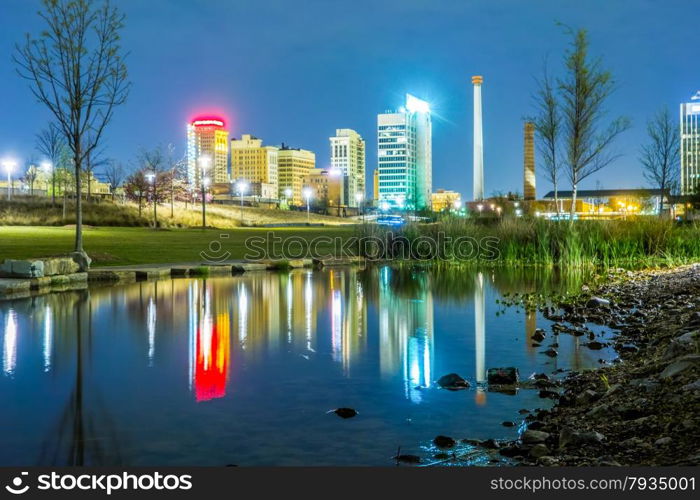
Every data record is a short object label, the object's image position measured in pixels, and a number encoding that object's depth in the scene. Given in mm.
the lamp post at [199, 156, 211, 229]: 54956
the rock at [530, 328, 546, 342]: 9273
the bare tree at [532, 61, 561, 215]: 27391
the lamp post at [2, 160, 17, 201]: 67112
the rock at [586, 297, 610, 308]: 11773
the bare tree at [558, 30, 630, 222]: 25328
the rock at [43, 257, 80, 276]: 15727
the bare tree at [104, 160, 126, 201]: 83662
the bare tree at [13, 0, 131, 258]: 17938
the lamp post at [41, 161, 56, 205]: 74781
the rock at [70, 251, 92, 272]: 17062
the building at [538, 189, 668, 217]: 78481
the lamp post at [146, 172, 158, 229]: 54956
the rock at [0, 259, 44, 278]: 15047
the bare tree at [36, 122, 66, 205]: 53719
